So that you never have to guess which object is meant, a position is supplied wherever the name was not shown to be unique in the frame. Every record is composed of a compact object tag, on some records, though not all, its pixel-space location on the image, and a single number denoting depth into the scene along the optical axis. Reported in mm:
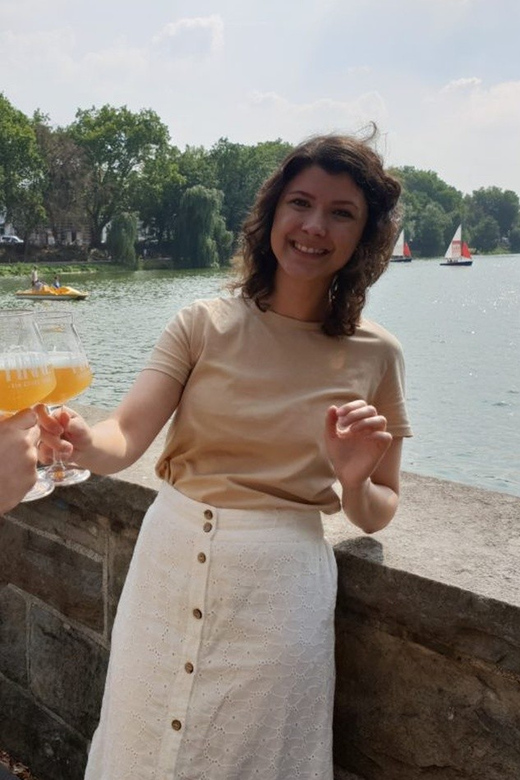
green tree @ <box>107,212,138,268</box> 49344
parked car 60781
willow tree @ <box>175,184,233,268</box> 44250
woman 1352
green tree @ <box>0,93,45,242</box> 59325
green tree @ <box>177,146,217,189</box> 62344
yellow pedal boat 33969
